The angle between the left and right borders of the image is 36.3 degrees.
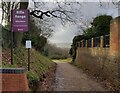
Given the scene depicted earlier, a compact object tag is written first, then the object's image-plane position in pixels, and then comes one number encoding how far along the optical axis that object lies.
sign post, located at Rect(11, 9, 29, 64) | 8.46
